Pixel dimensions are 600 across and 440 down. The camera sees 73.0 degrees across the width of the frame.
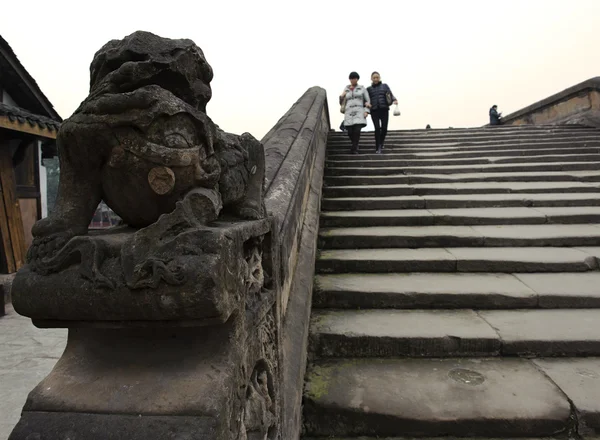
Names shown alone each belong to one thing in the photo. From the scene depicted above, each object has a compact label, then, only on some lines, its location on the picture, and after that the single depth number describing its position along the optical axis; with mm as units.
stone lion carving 1164
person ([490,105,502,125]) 13414
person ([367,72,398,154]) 6766
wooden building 6949
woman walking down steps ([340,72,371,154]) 6535
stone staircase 1945
